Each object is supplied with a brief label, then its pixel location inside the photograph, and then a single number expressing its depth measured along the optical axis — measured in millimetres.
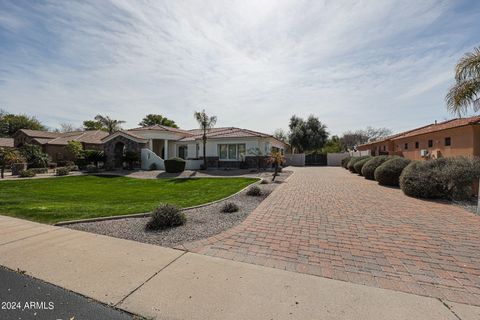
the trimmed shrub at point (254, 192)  9781
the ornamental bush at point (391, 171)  12117
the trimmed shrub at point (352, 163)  20094
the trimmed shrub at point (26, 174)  19078
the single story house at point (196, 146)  23250
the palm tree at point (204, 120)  22297
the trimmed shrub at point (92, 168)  22692
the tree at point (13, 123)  46406
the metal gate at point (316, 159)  35656
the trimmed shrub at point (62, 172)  19909
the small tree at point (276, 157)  15367
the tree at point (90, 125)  53088
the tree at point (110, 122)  30988
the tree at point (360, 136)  56369
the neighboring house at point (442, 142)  11528
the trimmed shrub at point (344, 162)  26703
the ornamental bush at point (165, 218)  5625
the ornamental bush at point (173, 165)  19812
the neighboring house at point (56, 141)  30750
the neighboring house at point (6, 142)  35081
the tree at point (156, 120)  49656
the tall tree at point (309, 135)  37562
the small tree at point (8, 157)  19281
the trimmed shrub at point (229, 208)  7177
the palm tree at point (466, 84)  8406
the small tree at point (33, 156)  22875
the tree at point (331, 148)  40906
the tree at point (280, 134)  48462
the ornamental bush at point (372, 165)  14688
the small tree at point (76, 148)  24609
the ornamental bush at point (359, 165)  17984
